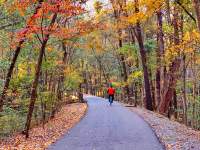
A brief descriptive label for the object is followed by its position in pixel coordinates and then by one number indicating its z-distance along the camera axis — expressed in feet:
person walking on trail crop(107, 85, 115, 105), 112.65
